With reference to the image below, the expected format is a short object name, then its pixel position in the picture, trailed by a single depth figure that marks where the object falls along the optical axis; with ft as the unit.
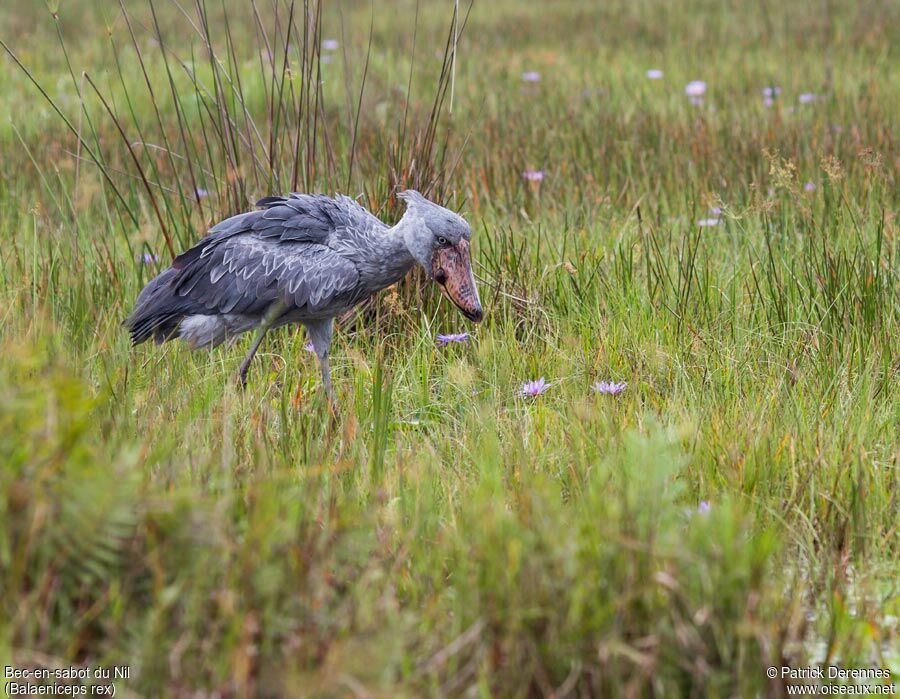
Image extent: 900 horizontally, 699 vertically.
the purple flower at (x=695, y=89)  52.95
